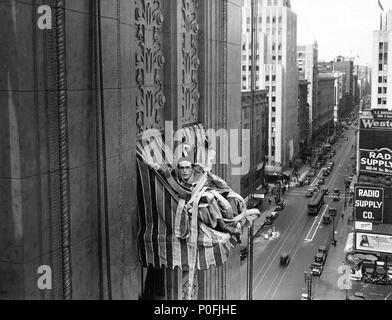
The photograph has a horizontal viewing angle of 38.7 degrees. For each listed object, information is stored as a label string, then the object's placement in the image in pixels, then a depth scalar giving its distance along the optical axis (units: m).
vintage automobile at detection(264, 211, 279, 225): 63.52
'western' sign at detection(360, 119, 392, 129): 42.64
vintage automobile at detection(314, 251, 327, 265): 48.27
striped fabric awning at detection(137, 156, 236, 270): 6.72
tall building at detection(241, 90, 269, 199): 64.38
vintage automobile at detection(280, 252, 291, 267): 49.06
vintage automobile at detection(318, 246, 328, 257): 50.58
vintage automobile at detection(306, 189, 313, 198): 78.30
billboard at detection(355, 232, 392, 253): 40.25
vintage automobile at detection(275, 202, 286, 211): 69.53
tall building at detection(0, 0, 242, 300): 4.86
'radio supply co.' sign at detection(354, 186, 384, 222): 39.00
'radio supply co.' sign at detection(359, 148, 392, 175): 42.62
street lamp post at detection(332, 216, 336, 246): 55.15
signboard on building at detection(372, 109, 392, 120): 43.62
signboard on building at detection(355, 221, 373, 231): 39.56
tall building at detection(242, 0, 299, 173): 85.38
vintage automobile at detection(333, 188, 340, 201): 75.19
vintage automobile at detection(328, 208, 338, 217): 66.50
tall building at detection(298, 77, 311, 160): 106.00
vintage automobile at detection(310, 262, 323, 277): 45.28
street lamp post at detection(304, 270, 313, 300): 39.38
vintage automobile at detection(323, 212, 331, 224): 63.81
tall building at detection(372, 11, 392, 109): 68.44
